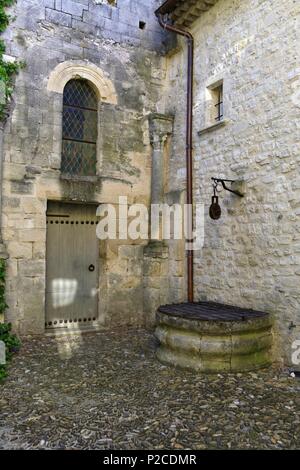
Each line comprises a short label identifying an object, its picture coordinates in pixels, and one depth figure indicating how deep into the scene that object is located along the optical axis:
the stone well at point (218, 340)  4.12
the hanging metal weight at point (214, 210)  5.13
